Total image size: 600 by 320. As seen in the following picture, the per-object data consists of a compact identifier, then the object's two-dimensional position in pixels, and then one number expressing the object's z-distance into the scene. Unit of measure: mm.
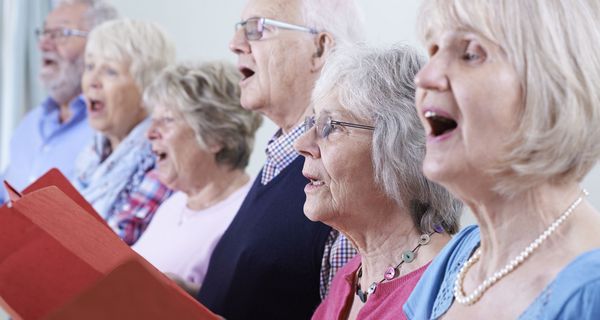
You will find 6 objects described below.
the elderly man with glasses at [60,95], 3424
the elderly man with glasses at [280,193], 2238
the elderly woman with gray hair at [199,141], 2706
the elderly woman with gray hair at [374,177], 2005
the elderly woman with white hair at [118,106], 3009
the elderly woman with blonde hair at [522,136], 1505
